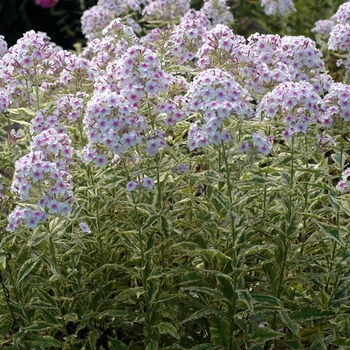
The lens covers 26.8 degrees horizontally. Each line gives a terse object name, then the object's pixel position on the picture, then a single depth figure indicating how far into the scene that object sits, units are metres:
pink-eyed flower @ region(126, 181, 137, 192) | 3.02
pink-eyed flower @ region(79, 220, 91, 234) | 3.18
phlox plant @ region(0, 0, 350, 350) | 2.99
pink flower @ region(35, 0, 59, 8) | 8.96
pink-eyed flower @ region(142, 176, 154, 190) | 3.08
